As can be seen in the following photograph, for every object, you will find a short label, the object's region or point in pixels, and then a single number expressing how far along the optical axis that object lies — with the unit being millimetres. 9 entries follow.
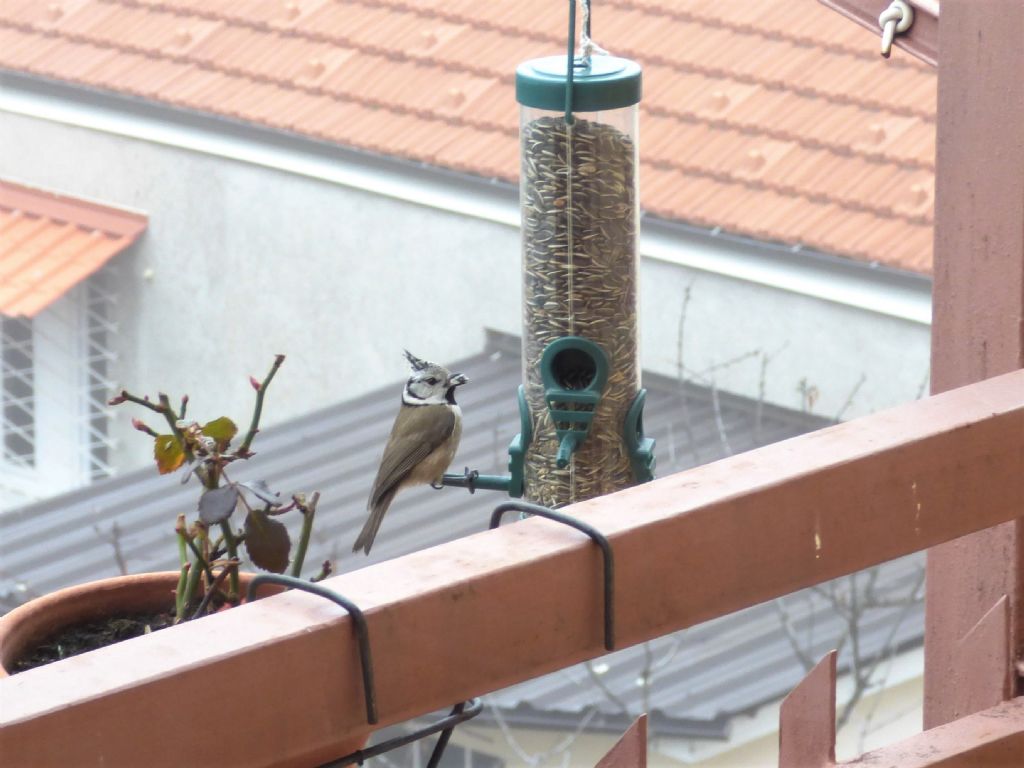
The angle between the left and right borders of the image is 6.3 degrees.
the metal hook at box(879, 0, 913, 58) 4676
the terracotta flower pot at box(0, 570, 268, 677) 4576
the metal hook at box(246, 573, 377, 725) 3310
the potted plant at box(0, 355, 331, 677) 4526
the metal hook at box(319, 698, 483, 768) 3920
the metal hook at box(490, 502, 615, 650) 3647
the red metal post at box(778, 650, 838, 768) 4452
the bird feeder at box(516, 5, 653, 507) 4959
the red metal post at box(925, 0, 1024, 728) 4625
